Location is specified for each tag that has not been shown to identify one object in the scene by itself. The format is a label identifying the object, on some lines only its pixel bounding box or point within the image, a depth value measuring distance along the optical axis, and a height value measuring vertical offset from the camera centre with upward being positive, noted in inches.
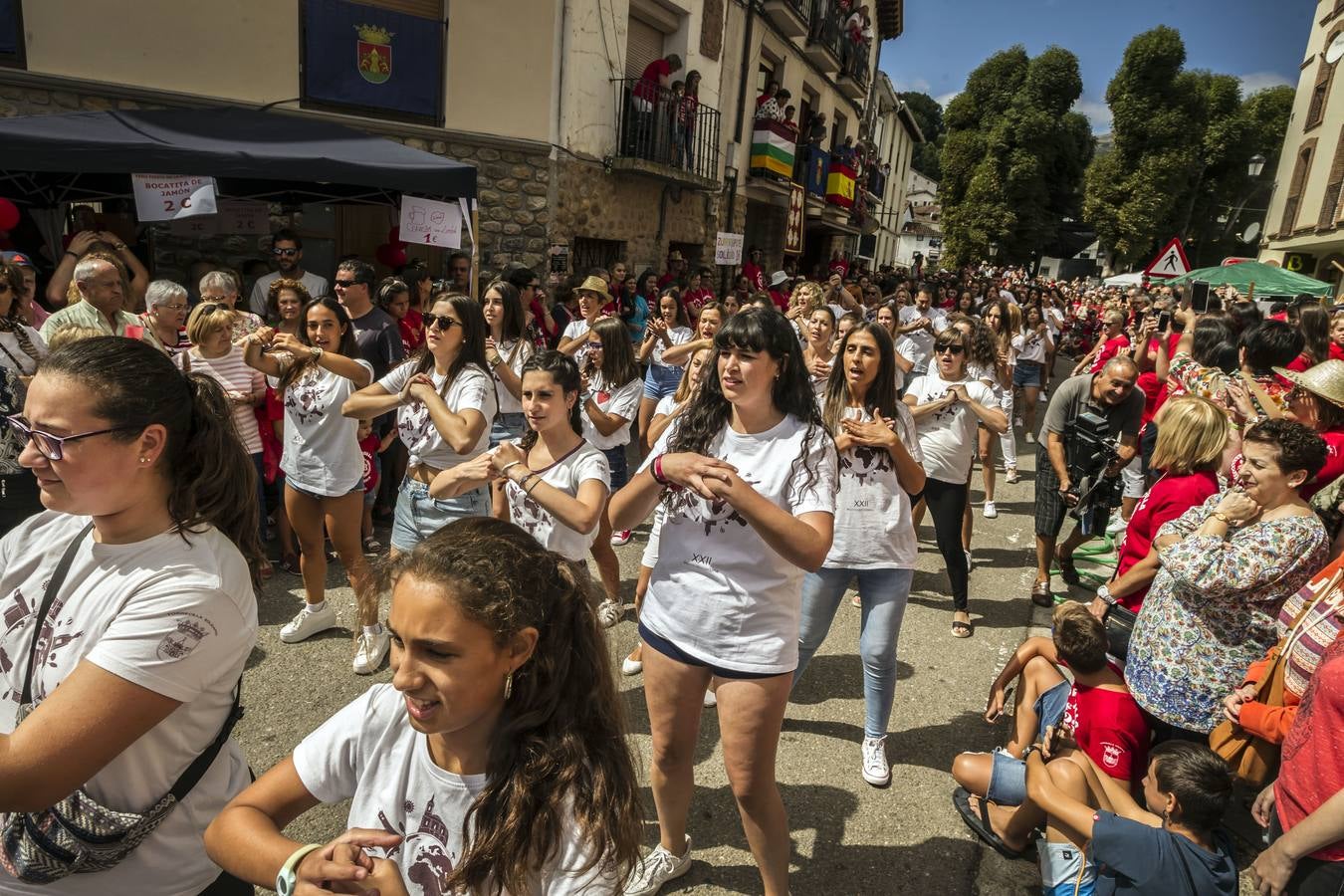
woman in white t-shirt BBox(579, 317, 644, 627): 190.9 -29.5
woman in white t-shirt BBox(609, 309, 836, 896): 88.0 -33.0
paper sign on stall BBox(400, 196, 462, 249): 283.4 +13.9
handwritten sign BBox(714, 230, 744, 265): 481.1 +23.1
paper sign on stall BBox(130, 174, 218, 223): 243.3 +13.1
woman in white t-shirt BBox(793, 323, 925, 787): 125.2 -41.3
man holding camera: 204.1 -30.3
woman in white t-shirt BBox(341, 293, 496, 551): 133.3 -25.7
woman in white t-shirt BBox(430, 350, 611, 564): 108.4 -28.9
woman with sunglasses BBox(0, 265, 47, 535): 142.5 -33.7
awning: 224.8 +27.8
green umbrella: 514.9 +35.4
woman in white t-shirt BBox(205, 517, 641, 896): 50.9 -34.2
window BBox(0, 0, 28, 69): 283.6 +69.4
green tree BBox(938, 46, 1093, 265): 1008.9 +210.7
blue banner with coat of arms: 345.7 +89.9
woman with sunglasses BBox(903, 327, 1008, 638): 180.1 -32.3
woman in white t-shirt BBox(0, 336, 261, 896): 54.9 -27.5
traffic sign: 392.5 +30.7
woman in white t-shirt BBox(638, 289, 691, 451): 260.8 -29.2
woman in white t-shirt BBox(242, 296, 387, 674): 153.7 -41.5
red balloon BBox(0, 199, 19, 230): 242.7 +3.1
